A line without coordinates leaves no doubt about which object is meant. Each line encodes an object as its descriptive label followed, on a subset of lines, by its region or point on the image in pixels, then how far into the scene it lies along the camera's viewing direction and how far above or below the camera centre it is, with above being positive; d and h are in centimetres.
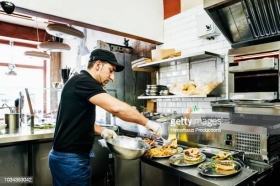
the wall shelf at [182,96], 240 -6
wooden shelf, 348 +37
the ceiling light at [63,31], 275 +83
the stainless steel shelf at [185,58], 251 +44
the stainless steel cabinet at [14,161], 235 -79
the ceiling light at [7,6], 211 +88
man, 165 -26
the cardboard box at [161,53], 304 +57
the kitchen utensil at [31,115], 276 -30
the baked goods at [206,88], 245 +4
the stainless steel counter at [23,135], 235 -51
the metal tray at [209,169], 154 -62
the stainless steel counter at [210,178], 144 -63
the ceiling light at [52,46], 359 +80
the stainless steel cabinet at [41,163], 256 -88
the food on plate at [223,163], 158 -57
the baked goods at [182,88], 267 +5
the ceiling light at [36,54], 419 +79
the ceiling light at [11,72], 491 +48
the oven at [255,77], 204 +15
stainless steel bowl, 175 -52
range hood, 200 +74
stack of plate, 315 +4
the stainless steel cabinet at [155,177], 195 -86
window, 629 +77
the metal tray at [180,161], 177 -62
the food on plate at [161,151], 204 -60
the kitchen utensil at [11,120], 288 -38
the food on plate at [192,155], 181 -57
